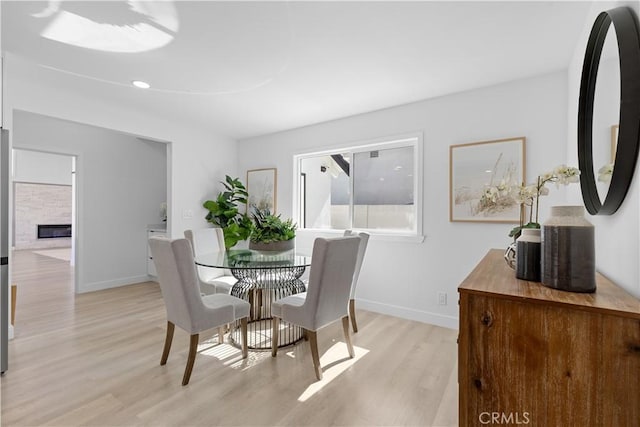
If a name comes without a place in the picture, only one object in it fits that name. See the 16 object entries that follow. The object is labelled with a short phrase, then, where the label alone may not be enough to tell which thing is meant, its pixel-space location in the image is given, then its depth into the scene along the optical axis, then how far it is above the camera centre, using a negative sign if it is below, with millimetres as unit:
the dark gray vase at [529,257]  1058 -151
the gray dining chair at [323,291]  2021 -554
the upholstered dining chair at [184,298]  1966 -581
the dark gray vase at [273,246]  2723 -296
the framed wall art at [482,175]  2709 +372
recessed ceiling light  2822 +1245
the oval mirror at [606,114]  1157 +425
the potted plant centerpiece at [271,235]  2707 -195
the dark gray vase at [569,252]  921 -118
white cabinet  4891 -369
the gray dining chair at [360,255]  2695 -373
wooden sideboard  760 -392
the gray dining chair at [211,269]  2966 -585
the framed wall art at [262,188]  4492 +401
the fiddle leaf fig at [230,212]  4312 +24
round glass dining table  2574 -651
